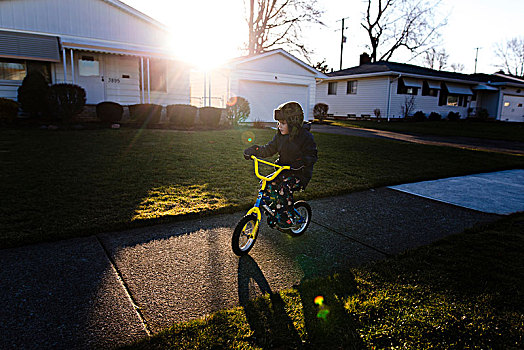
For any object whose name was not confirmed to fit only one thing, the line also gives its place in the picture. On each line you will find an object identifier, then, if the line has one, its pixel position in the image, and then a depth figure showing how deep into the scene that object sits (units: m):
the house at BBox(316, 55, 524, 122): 26.02
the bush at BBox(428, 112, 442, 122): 28.08
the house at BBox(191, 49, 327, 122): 18.81
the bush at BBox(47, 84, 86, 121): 12.89
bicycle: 3.22
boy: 3.39
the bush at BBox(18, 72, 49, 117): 12.79
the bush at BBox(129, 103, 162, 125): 14.23
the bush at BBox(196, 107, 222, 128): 14.74
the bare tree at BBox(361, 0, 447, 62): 37.00
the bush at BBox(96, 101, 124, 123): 13.52
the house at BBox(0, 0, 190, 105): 14.27
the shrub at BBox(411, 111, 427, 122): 26.92
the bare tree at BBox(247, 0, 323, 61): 30.31
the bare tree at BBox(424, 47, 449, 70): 65.66
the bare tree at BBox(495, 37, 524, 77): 60.88
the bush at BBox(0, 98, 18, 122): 12.30
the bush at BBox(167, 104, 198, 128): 14.38
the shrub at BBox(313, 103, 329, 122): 24.86
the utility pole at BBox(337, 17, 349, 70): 38.56
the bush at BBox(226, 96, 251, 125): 15.55
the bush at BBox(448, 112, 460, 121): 29.47
